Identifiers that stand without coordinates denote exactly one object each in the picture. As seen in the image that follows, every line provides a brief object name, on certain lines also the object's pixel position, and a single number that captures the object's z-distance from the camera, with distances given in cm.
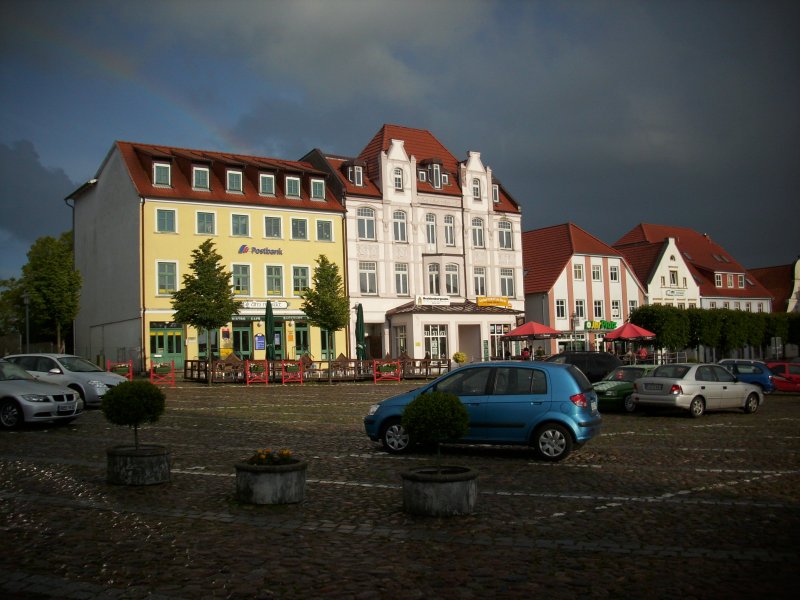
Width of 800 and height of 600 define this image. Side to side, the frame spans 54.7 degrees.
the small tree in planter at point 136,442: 1074
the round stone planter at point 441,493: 877
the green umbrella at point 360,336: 4150
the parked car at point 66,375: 2256
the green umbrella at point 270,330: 3903
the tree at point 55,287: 4478
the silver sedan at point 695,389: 2145
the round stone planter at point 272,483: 938
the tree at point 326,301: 4438
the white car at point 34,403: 1753
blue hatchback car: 1302
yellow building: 4647
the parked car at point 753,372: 3238
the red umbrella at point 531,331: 4188
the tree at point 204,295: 3872
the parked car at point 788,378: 3453
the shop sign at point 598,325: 6375
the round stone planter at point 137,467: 1073
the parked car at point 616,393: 2314
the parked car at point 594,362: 2831
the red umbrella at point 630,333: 4159
